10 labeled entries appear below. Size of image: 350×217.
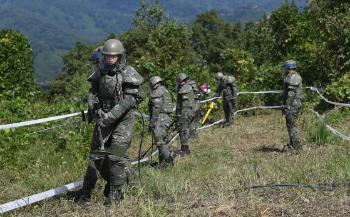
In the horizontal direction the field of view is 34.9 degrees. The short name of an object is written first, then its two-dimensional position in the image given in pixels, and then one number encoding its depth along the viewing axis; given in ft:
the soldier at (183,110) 39.73
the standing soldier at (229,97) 56.29
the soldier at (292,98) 36.24
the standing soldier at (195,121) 48.42
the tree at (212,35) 238.68
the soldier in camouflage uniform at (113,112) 20.89
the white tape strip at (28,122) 22.76
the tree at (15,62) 76.07
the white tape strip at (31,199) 19.74
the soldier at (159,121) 34.32
